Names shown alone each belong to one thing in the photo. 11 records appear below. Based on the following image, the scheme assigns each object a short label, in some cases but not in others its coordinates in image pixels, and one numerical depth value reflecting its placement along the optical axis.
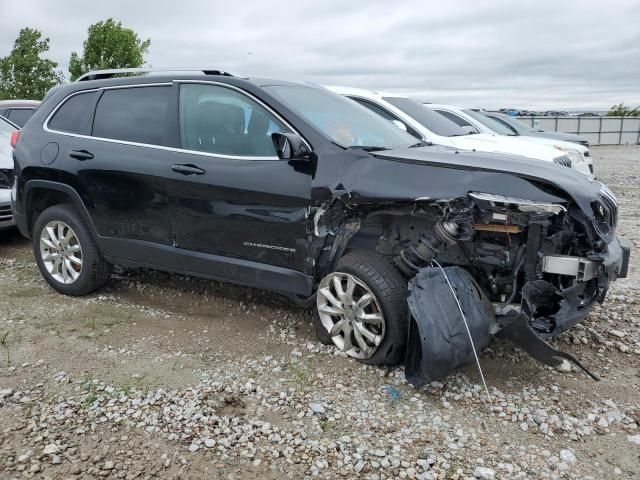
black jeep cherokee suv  3.30
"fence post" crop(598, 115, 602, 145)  30.25
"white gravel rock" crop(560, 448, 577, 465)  2.79
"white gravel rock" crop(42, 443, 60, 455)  2.87
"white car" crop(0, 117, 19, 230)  6.54
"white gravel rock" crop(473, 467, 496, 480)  2.68
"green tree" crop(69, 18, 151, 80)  22.53
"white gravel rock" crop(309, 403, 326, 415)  3.23
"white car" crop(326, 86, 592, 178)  7.68
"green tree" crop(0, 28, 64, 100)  22.78
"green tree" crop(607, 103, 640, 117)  37.62
